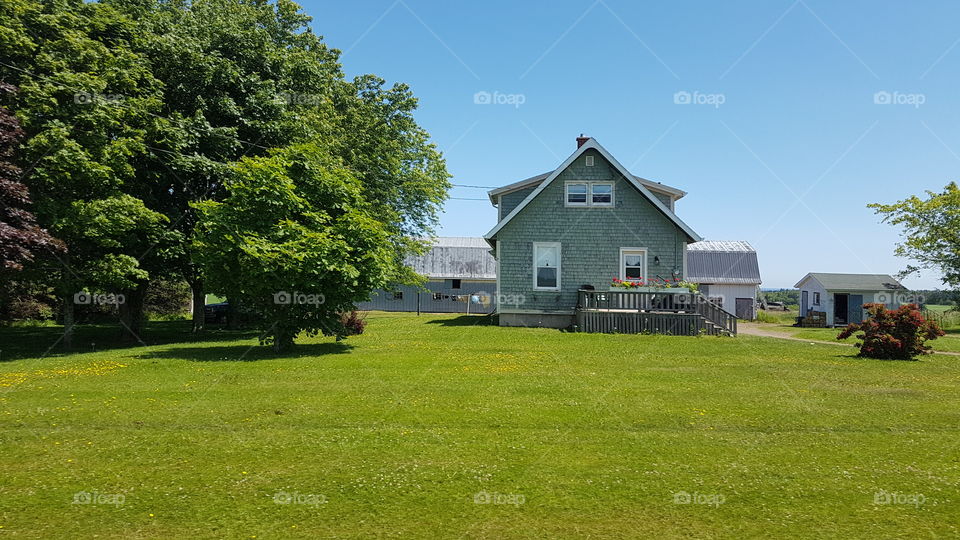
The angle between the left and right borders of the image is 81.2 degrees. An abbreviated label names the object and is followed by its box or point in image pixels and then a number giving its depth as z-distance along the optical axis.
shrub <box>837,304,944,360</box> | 16.55
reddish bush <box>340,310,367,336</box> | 22.62
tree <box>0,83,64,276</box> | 15.32
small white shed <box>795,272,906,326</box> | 39.84
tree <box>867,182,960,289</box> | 40.34
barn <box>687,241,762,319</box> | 45.44
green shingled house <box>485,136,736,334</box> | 24.88
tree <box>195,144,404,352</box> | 16.34
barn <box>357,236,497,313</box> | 49.78
